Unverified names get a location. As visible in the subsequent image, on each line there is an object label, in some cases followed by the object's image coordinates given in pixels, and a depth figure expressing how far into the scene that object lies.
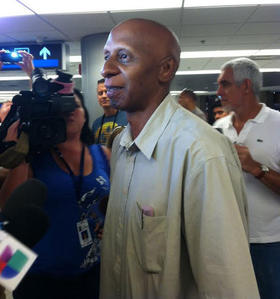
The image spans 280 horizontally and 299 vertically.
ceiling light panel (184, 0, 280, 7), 3.62
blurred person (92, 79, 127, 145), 2.45
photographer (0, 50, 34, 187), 1.05
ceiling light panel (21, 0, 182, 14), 3.58
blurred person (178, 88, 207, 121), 2.85
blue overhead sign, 4.57
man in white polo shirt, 1.56
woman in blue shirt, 1.12
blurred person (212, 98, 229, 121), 5.13
